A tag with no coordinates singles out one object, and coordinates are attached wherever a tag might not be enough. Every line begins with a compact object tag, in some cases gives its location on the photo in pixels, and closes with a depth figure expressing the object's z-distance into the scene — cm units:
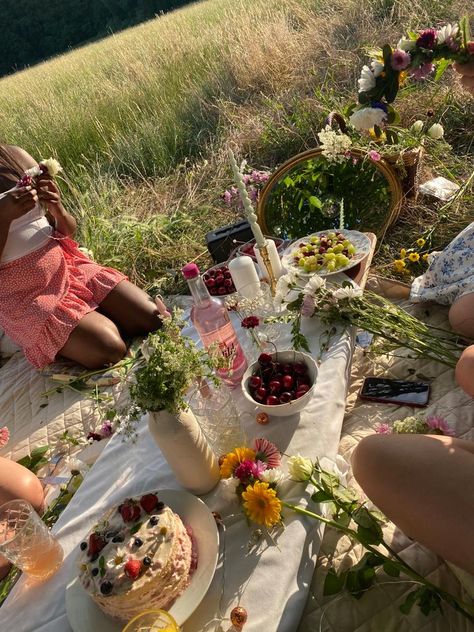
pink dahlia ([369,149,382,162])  251
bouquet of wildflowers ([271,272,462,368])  171
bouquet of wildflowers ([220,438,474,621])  112
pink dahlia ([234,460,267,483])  124
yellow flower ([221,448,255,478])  126
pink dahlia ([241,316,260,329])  157
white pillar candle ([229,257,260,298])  193
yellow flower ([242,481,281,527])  115
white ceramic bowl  137
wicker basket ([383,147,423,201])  280
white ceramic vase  119
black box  279
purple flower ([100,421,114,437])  192
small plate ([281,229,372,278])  193
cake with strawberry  102
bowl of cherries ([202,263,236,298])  220
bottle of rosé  160
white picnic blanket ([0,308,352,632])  109
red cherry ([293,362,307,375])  146
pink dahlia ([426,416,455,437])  146
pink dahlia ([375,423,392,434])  163
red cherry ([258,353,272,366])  149
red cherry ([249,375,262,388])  146
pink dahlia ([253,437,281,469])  129
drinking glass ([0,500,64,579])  115
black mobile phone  175
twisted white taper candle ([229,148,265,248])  185
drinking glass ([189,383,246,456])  136
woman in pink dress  259
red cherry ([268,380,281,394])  143
